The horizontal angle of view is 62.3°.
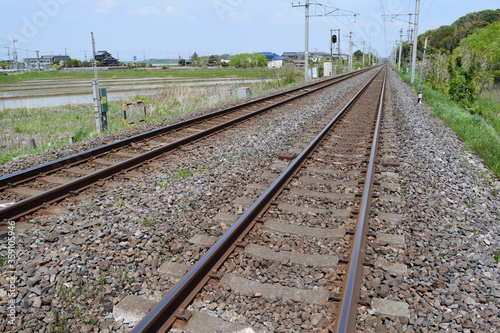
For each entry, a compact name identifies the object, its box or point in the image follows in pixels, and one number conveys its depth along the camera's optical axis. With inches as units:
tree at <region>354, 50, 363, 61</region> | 6992.6
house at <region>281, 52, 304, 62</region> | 6578.3
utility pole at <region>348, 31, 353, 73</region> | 2694.6
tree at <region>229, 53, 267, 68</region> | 4037.9
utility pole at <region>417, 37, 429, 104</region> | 720.8
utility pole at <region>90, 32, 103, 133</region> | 470.6
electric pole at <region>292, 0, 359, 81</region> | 1346.5
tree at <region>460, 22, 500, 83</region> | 1462.4
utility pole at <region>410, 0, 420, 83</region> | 1199.0
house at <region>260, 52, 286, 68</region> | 4827.8
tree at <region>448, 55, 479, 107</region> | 791.7
